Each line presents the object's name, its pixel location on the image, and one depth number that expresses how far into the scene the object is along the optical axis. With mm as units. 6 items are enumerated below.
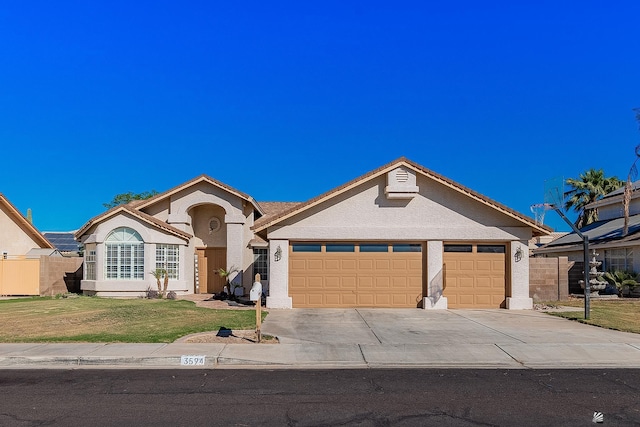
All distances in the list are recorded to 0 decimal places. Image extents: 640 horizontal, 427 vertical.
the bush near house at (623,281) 22672
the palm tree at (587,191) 39731
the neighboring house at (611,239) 24500
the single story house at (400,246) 18594
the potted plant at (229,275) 22372
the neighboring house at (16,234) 27575
